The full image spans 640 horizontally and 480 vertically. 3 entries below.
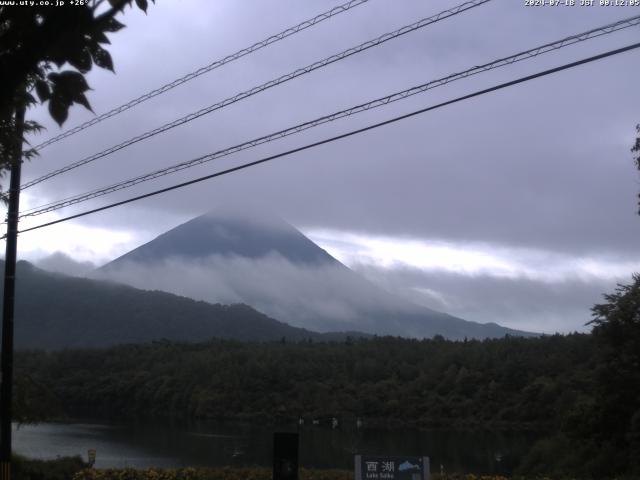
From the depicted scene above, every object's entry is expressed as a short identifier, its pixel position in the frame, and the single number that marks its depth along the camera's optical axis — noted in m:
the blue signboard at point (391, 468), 13.28
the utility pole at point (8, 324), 13.59
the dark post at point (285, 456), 11.60
